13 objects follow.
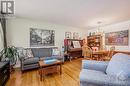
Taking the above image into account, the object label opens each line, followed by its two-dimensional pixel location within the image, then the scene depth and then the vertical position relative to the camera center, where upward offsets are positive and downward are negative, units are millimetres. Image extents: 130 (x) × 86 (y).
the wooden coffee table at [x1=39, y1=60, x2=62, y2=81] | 1916 -852
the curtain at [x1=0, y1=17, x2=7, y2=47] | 2406 +674
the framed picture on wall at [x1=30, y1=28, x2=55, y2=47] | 3071 +269
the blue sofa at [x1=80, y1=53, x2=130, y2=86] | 919 -580
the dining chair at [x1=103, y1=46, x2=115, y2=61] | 2720 -593
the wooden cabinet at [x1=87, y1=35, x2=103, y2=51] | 3853 +75
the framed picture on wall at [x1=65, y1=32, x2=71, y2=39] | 3929 +466
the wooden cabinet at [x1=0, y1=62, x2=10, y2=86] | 1426 -782
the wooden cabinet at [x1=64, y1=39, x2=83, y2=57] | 3635 -410
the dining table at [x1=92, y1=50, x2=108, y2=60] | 2881 -579
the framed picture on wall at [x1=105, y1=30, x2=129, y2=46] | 3043 +232
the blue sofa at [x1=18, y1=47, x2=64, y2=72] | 2305 -639
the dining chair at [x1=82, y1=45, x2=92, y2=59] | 2937 -496
